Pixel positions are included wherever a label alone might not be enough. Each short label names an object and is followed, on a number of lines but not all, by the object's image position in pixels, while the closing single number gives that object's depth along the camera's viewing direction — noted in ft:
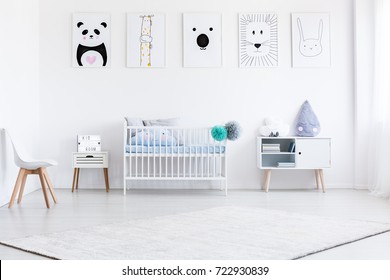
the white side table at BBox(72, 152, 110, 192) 17.06
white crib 16.24
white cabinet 16.93
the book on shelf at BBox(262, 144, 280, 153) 17.35
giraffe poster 18.10
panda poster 18.07
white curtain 15.90
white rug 8.11
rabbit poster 18.16
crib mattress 16.20
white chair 13.35
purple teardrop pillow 17.87
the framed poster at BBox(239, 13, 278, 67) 18.15
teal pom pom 15.92
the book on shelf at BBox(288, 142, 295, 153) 17.19
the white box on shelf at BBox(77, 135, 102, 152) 17.24
